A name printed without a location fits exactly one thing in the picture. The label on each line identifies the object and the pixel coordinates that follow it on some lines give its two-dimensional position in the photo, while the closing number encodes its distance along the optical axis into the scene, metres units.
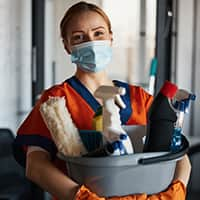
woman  1.98
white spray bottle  1.87
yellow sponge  1.99
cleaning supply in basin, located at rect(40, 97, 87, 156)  1.94
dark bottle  1.93
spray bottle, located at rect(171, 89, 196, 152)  1.99
